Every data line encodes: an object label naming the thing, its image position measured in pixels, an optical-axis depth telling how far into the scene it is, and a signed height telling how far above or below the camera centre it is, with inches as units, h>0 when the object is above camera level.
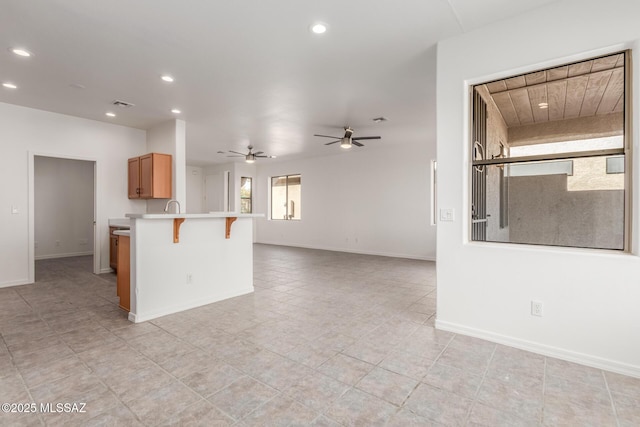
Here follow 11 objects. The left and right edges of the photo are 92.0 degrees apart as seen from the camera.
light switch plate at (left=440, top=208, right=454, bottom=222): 114.3 -0.7
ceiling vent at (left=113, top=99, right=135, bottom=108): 177.0 +62.7
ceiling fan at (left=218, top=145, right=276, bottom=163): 288.7 +59.5
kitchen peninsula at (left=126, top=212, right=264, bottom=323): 128.6 -23.1
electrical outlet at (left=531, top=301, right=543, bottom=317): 98.3 -30.7
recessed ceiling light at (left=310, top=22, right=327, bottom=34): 105.6 +64.2
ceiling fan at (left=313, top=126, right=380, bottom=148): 216.4 +51.2
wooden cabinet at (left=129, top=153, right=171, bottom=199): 204.3 +24.1
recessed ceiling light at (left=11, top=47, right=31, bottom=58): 120.5 +63.3
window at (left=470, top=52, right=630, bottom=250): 102.2 +19.5
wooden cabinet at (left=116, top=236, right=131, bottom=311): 137.1 -28.3
